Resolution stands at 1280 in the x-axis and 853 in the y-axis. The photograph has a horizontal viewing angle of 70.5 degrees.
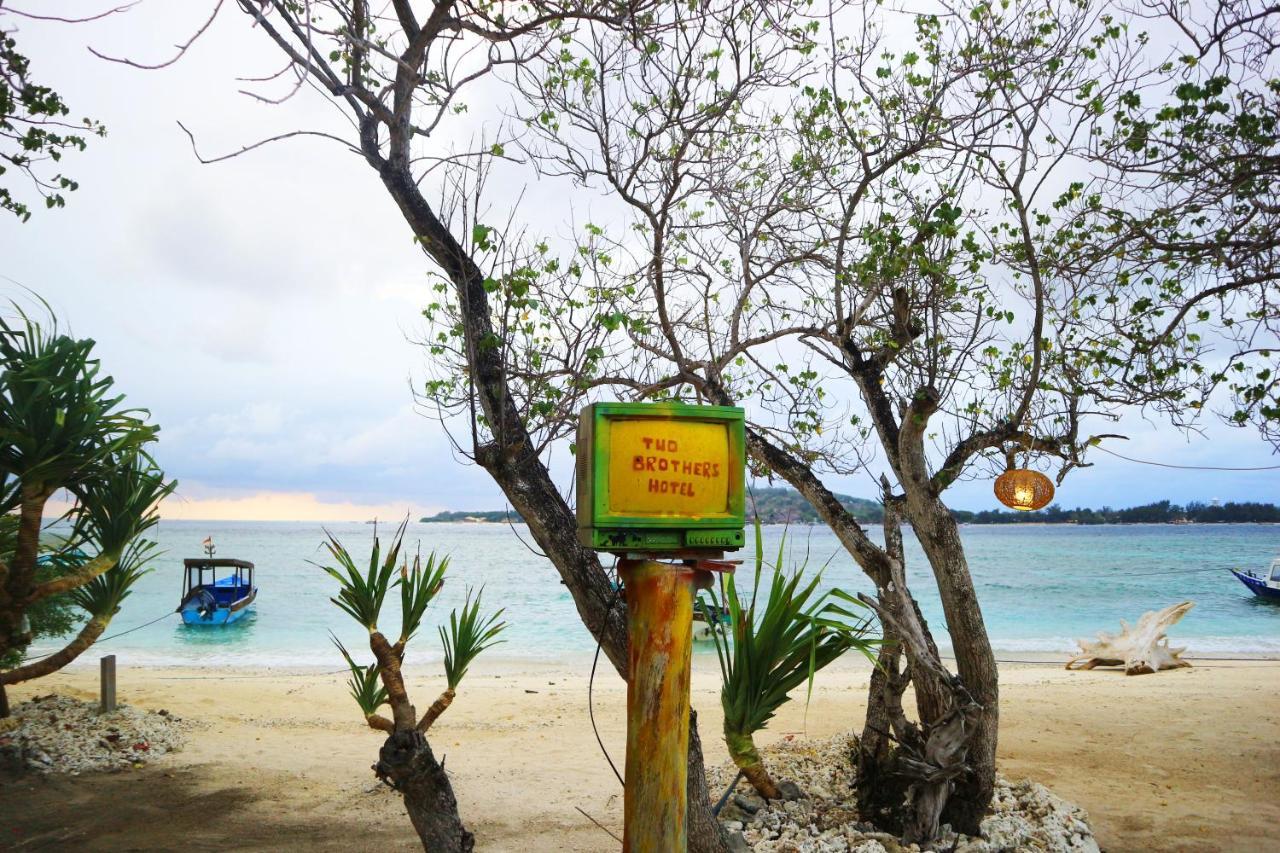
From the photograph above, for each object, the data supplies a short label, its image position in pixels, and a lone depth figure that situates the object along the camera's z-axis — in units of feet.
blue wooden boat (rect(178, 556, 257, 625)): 77.30
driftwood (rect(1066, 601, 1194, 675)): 45.60
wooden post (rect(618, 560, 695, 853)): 8.24
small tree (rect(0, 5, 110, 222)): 18.76
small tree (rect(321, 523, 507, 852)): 12.10
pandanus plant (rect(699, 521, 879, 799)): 12.48
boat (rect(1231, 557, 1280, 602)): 85.40
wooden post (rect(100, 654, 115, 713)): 24.25
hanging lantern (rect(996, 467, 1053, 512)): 17.91
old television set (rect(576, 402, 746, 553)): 7.70
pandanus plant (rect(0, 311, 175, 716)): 14.82
